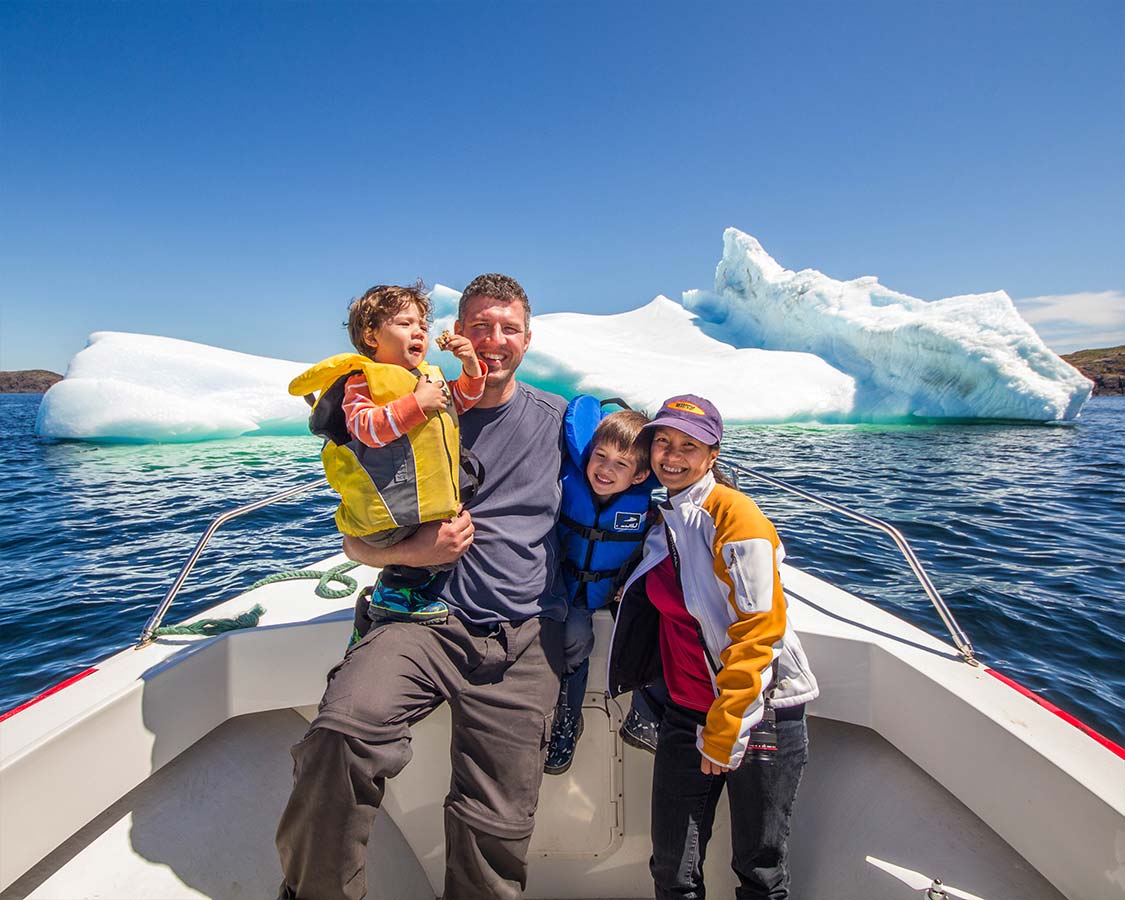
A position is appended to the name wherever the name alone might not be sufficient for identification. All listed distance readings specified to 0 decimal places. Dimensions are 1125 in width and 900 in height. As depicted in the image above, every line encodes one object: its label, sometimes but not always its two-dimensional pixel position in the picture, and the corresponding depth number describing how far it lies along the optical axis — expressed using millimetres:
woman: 1236
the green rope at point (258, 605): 1808
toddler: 1364
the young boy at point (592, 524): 1642
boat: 1249
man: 1132
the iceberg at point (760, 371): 16438
